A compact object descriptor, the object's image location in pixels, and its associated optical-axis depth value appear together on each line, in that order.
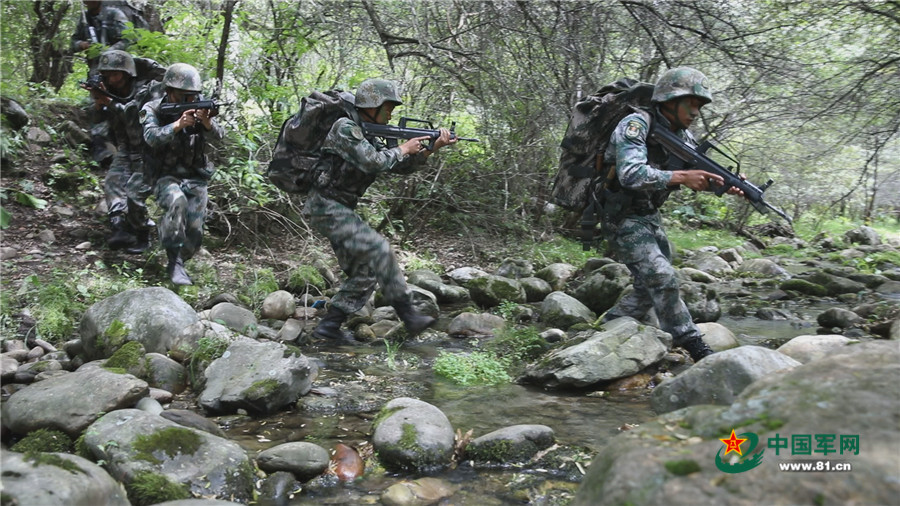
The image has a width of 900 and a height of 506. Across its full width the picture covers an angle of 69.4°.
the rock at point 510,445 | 3.10
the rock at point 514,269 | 8.18
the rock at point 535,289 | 7.14
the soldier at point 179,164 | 5.71
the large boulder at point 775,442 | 1.65
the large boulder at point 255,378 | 3.62
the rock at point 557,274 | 7.78
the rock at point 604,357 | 4.20
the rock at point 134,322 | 4.27
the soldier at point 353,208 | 5.03
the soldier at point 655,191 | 4.52
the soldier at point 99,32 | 7.72
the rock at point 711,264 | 9.39
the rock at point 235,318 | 5.08
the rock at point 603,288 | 6.44
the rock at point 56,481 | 2.03
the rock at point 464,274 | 7.77
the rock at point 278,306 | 5.95
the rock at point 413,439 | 3.04
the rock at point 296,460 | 2.89
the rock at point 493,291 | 6.71
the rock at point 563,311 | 5.94
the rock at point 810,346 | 3.98
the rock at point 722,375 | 3.11
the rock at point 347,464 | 2.96
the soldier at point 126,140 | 6.48
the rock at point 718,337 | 5.00
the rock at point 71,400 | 3.03
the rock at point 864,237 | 13.38
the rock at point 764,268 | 9.19
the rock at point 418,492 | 2.69
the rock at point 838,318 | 5.69
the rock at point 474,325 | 5.76
